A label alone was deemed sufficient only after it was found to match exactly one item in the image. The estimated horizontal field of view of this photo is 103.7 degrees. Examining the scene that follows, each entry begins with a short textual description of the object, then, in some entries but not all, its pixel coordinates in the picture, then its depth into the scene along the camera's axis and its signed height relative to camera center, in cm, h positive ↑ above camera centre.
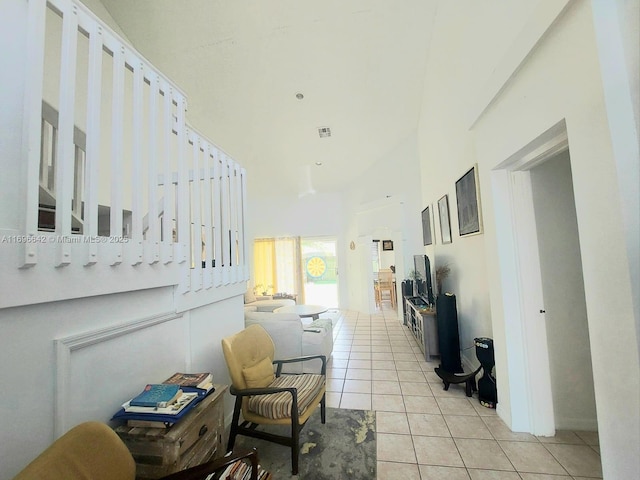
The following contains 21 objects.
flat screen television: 354 -35
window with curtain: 743 -13
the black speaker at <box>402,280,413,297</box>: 479 -62
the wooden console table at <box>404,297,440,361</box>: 324 -100
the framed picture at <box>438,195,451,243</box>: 349 +49
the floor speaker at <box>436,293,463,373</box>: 285 -91
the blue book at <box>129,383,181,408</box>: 120 -65
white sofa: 315 -98
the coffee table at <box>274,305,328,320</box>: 451 -94
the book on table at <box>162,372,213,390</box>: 144 -68
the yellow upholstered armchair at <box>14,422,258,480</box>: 80 -66
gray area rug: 168 -142
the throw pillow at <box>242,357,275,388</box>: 188 -87
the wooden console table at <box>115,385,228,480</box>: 110 -81
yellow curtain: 750 -12
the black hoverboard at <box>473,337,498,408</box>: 229 -115
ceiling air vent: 476 +245
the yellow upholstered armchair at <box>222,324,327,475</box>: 174 -100
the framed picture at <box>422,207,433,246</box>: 450 +52
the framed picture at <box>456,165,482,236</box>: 250 +54
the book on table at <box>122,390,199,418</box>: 118 -68
